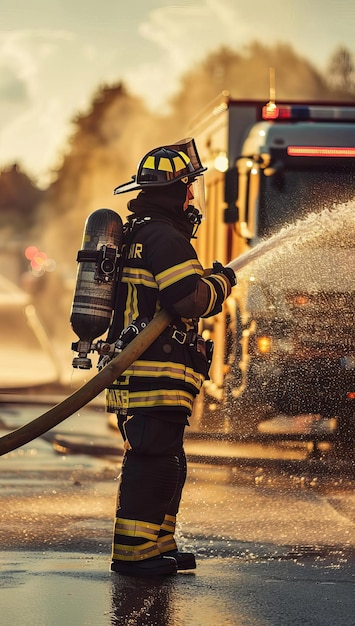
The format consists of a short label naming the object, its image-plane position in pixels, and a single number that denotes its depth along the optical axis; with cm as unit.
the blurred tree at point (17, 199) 10181
